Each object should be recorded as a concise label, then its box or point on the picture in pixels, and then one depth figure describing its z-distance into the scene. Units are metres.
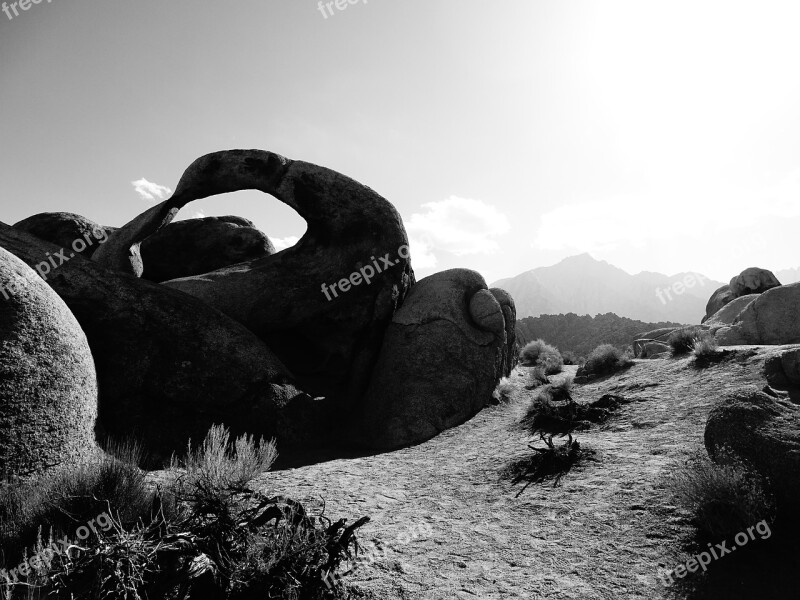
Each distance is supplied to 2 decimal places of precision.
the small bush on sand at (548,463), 6.45
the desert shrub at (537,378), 14.02
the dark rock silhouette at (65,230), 14.82
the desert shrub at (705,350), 10.23
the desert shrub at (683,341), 12.30
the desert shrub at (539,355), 18.11
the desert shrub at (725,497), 3.97
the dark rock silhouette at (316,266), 11.42
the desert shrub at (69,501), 3.94
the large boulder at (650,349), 15.27
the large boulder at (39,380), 4.93
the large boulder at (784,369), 8.20
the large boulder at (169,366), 7.38
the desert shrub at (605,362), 13.70
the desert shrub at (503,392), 11.95
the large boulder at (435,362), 10.06
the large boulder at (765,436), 4.28
